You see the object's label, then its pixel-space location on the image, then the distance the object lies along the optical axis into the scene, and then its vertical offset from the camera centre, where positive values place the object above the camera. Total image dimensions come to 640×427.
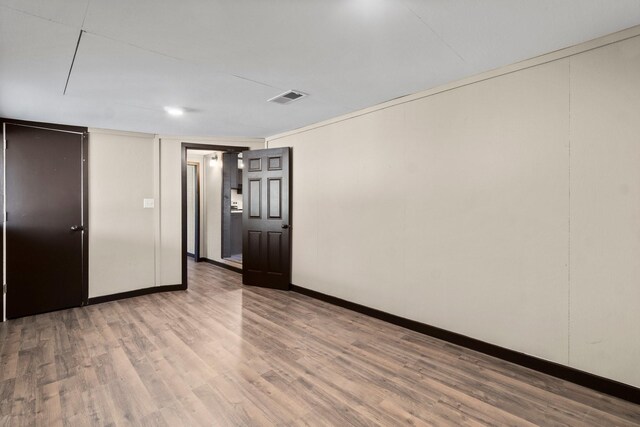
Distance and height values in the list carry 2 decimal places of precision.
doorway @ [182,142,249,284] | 6.59 +0.22
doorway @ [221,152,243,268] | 6.50 -0.02
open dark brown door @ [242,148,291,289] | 4.71 -0.10
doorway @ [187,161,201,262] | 6.97 +0.07
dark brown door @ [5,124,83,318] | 3.66 -0.09
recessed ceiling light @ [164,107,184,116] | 3.43 +1.18
